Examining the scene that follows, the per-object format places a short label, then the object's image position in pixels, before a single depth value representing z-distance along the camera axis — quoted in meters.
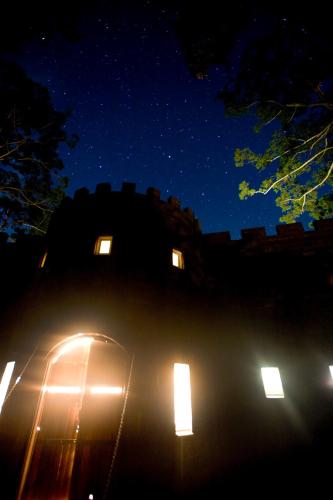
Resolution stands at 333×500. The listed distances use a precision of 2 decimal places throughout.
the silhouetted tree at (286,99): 8.34
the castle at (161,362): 5.48
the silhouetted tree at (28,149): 11.53
